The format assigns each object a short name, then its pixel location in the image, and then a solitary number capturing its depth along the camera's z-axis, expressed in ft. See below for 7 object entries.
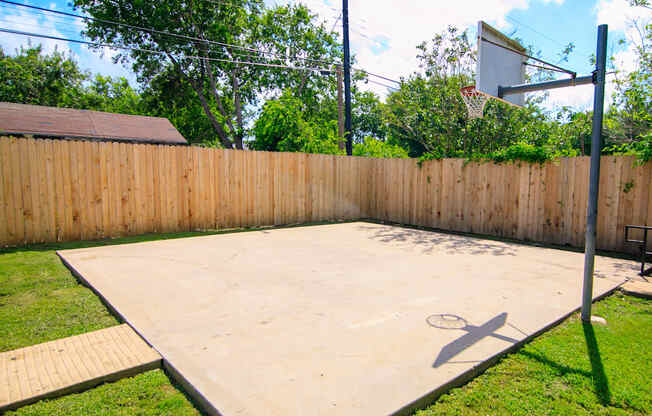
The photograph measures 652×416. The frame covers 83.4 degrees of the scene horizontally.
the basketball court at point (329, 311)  6.73
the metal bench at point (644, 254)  14.49
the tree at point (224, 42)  60.03
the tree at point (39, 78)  69.82
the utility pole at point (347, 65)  37.52
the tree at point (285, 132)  42.22
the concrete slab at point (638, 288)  12.48
